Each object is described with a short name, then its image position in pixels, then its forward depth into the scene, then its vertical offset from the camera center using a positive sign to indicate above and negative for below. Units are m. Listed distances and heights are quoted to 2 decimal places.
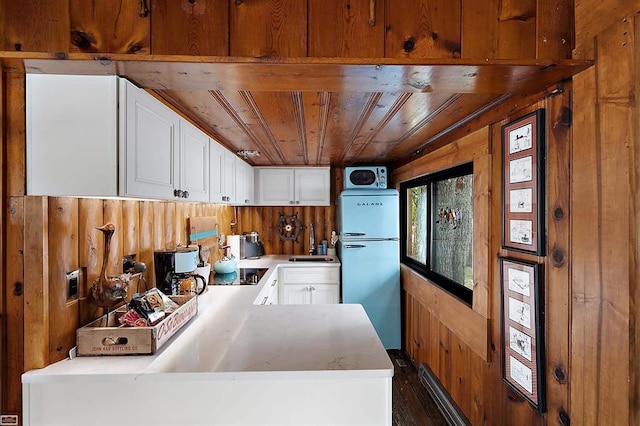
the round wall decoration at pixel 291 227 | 3.97 -0.18
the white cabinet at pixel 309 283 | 3.38 -0.79
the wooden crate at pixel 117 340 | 1.23 -0.53
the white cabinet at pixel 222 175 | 2.16 +0.31
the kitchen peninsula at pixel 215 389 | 1.13 -0.68
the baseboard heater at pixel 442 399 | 2.00 -1.40
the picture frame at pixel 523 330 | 1.27 -0.54
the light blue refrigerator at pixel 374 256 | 3.22 -0.47
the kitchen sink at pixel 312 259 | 3.58 -0.56
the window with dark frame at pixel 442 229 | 2.14 -0.14
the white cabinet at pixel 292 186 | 3.65 +0.34
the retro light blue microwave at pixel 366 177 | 3.39 +0.41
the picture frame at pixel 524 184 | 1.27 +0.13
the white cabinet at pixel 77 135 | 1.11 +0.30
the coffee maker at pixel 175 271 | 1.87 -0.36
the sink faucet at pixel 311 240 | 3.93 -0.35
